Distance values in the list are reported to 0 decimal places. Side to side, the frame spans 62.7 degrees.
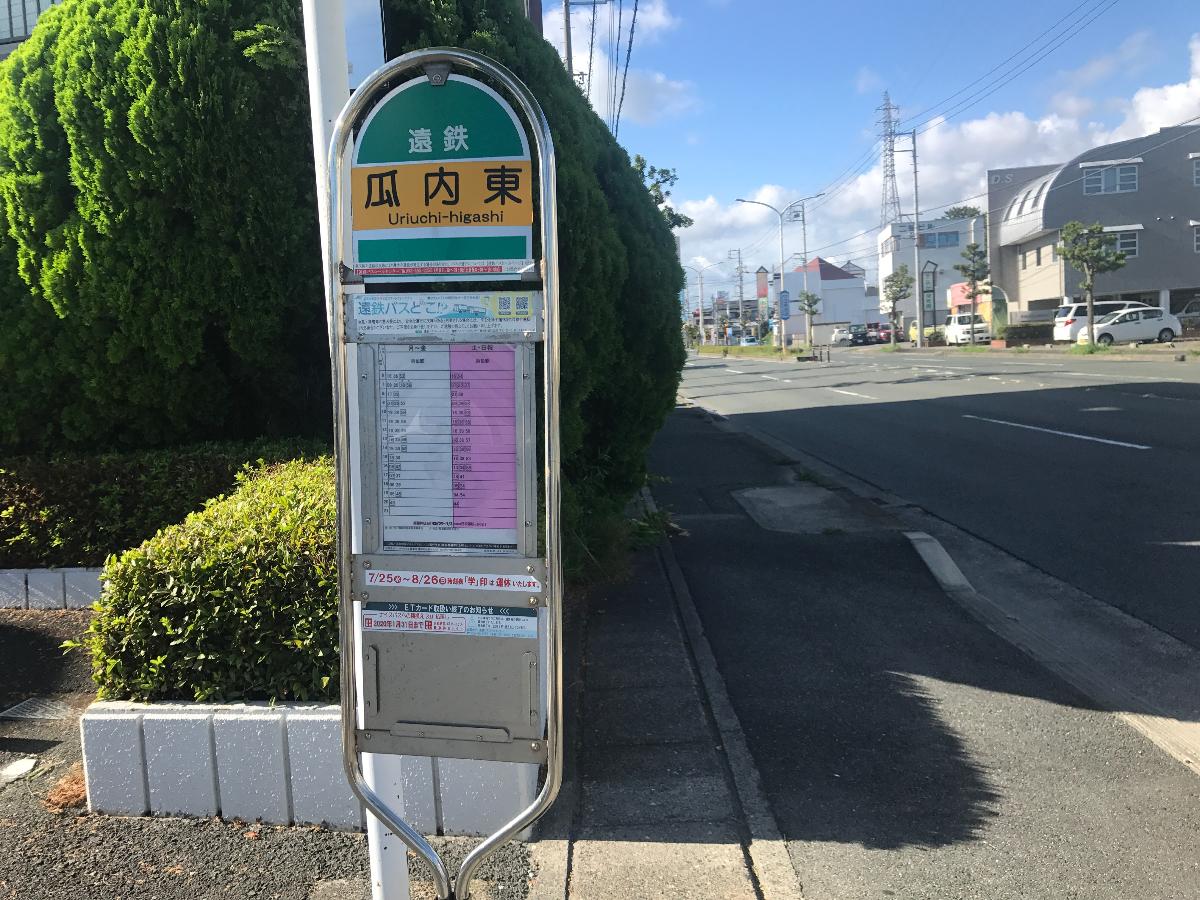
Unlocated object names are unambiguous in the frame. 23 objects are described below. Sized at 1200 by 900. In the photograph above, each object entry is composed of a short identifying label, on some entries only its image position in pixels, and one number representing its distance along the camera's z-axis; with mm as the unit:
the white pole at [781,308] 62062
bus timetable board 2324
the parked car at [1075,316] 41594
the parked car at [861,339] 74938
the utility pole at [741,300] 110488
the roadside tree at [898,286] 65625
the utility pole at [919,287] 54656
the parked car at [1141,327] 38750
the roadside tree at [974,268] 54750
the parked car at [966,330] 52719
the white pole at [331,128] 2523
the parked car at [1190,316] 44031
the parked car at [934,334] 61531
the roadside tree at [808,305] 71188
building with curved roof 48750
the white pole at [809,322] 70688
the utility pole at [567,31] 19906
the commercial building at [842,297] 120000
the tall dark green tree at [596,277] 4750
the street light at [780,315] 60812
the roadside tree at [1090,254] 37862
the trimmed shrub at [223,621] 3518
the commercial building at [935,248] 81312
